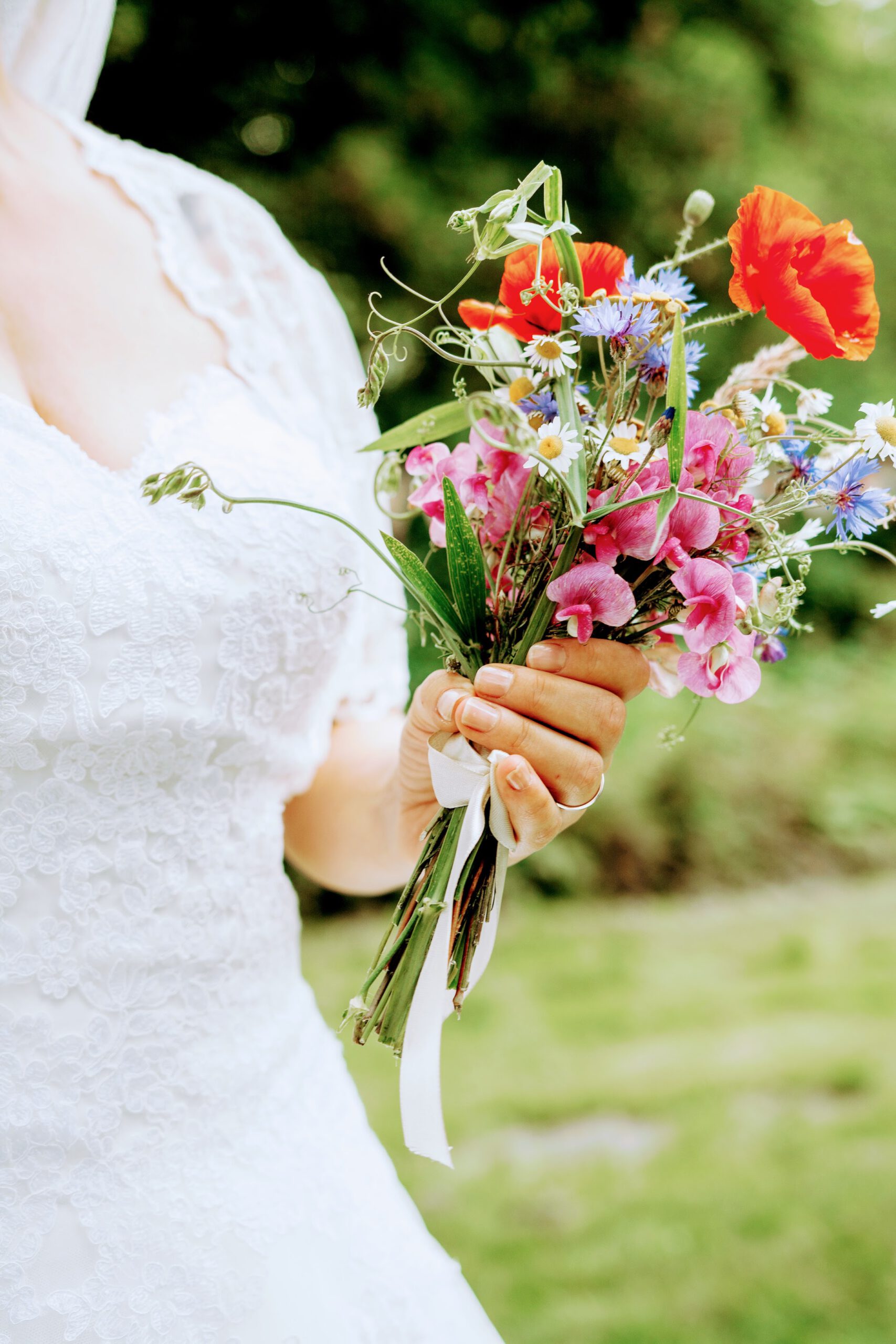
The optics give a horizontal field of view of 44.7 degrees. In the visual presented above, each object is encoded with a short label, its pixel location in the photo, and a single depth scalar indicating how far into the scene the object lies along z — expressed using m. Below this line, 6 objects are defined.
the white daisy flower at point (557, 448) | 0.83
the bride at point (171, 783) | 1.01
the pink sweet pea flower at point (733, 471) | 0.90
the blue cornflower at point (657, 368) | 0.90
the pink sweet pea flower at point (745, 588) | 0.92
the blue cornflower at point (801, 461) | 0.94
